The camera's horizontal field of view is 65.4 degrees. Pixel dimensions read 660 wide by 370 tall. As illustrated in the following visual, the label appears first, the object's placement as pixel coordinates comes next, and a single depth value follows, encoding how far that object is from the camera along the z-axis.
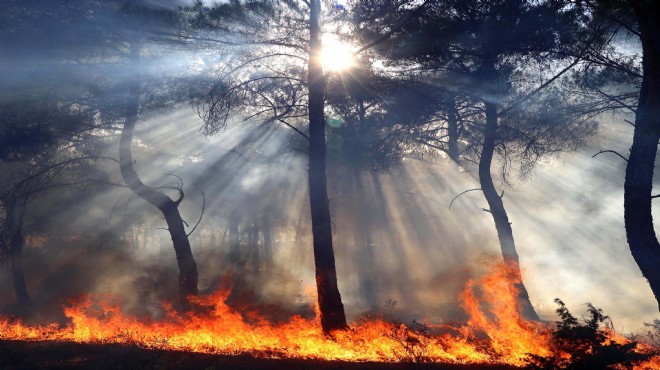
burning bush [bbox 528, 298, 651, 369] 6.07
